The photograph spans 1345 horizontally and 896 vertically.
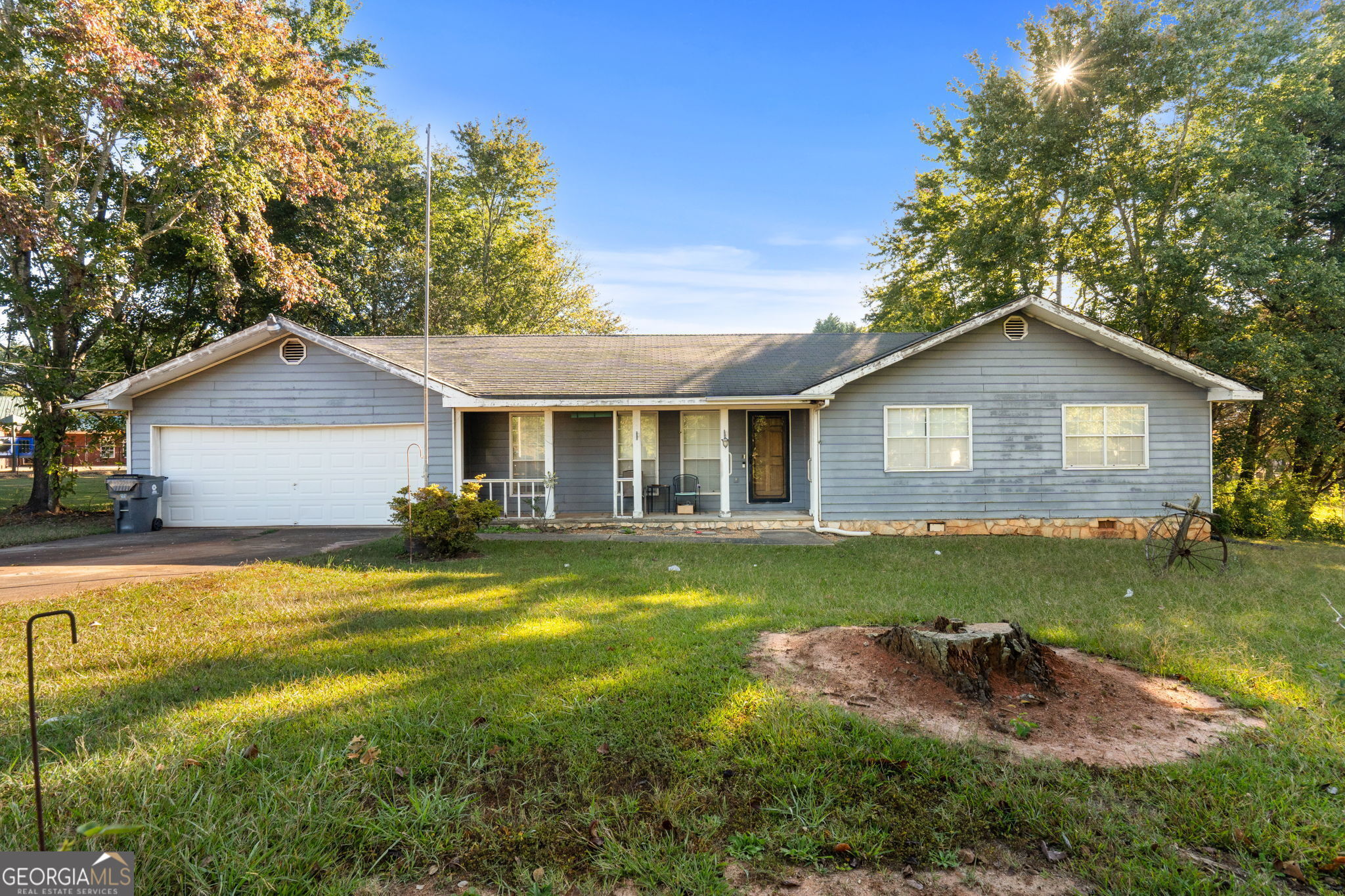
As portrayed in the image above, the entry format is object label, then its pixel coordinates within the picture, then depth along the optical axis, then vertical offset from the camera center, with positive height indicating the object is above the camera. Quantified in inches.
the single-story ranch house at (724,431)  451.8 +17.0
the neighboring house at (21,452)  1176.2 +15.1
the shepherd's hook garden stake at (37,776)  68.4 -38.9
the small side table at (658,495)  498.3 -36.2
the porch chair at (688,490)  493.0 -32.3
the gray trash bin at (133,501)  444.8 -32.9
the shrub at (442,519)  329.4 -36.4
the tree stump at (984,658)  145.6 -52.8
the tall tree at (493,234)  1003.3 +394.5
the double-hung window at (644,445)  504.1 +6.5
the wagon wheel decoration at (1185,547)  316.5 -65.5
